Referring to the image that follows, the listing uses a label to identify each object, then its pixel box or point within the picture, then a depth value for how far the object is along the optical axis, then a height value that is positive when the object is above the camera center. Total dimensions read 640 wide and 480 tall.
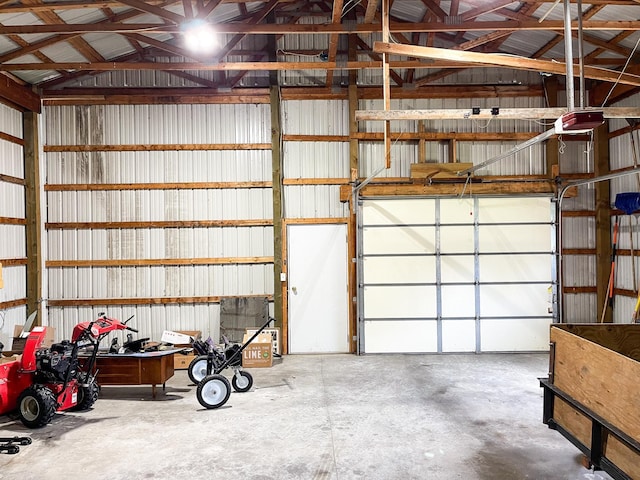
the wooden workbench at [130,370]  6.25 -1.69
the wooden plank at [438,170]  8.82 +1.28
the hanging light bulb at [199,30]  5.95 +2.67
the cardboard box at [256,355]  8.00 -1.94
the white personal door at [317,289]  9.00 -0.94
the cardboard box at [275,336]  8.51 -1.73
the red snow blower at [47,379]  5.29 -1.61
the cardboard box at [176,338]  6.49 -1.34
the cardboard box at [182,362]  8.04 -2.05
